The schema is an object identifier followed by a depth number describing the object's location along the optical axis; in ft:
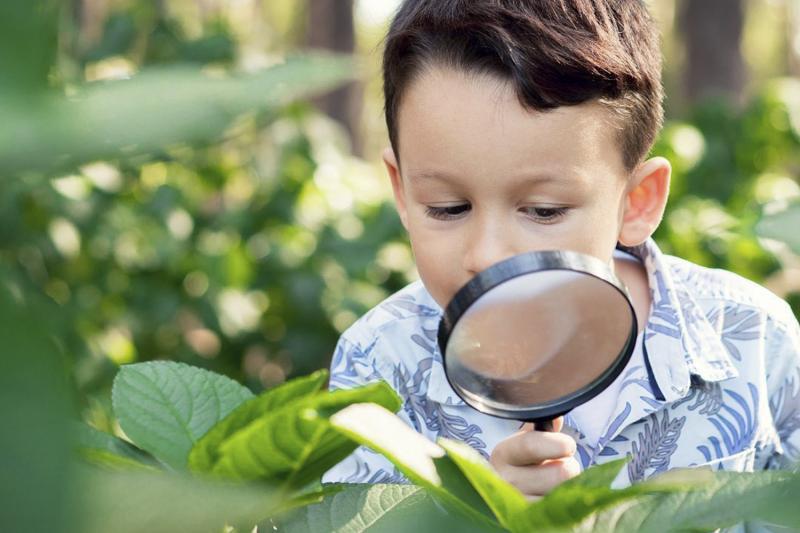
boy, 2.97
